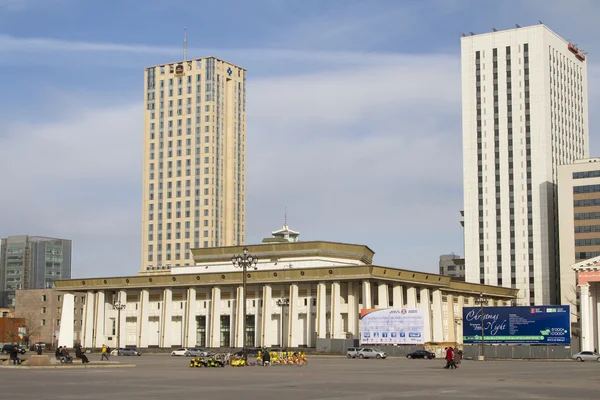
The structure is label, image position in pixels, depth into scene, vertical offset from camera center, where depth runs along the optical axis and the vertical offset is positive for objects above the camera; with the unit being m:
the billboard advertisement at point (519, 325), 94.88 -0.47
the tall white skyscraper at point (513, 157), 161.12 +30.28
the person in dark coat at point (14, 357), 62.22 -2.72
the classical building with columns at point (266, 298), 113.69 +2.85
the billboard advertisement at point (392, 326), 98.69 -0.68
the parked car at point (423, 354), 93.94 -3.60
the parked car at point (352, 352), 97.12 -3.52
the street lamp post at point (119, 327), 119.64 -1.22
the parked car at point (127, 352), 105.88 -3.96
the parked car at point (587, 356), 89.38 -3.56
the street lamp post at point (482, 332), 99.11 -1.31
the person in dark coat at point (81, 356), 65.18 -2.78
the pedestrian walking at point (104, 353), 81.14 -3.13
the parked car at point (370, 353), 95.44 -3.58
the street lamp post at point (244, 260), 73.19 +5.00
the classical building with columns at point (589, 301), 114.62 +2.55
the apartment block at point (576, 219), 150.88 +17.24
